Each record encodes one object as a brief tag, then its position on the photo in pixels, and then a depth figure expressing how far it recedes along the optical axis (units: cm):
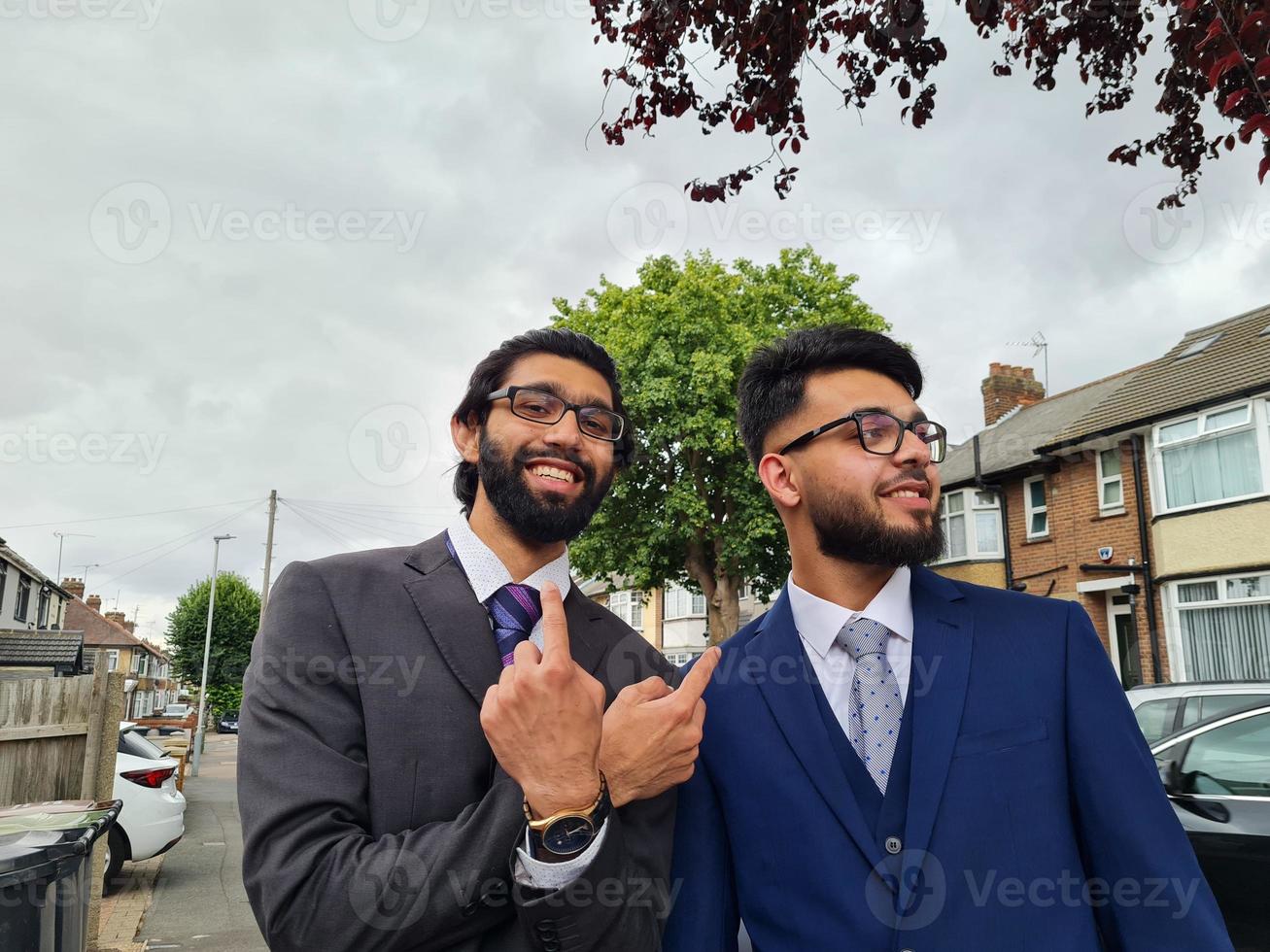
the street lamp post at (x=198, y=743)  2706
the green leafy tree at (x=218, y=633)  6131
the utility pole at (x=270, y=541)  3694
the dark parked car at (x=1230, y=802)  504
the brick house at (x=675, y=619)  3681
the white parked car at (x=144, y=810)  968
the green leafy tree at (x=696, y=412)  2138
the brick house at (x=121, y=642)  6462
